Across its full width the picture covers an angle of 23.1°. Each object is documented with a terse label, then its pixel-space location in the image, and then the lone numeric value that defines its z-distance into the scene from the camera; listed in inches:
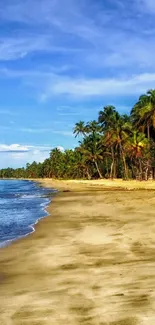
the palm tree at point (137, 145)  3159.5
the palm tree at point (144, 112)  2903.5
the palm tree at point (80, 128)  4366.1
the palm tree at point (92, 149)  4119.1
